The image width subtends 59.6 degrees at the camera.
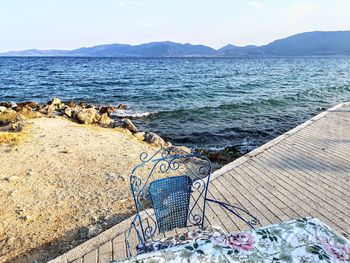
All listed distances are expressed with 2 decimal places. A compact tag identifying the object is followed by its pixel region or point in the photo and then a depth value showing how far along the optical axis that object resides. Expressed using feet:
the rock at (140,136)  42.88
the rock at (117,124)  50.15
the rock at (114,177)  25.90
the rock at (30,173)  26.40
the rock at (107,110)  68.71
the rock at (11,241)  17.21
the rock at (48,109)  61.70
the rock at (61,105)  68.94
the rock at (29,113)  53.14
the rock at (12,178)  24.98
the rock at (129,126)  48.99
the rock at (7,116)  48.71
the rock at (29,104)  71.67
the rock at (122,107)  75.08
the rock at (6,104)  70.17
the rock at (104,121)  52.16
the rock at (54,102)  72.15
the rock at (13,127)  40.92
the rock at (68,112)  57.74
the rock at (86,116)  52.80
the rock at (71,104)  72.76
